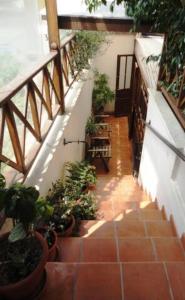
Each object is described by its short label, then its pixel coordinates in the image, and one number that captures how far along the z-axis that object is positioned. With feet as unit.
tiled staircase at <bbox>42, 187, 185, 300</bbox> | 4.70
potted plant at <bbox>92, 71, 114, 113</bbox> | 23.20
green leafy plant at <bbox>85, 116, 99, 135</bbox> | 18.10
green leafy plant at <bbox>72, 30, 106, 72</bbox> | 14.88
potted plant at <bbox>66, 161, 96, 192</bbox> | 11.53
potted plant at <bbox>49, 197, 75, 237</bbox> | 7.45
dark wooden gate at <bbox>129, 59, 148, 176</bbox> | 16.37
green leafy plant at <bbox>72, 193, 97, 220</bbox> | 8.84
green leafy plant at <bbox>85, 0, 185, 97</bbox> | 7.53
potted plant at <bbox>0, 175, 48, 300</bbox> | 3.75
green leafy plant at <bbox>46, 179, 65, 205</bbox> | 8.12
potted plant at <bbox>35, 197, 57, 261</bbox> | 6.11
